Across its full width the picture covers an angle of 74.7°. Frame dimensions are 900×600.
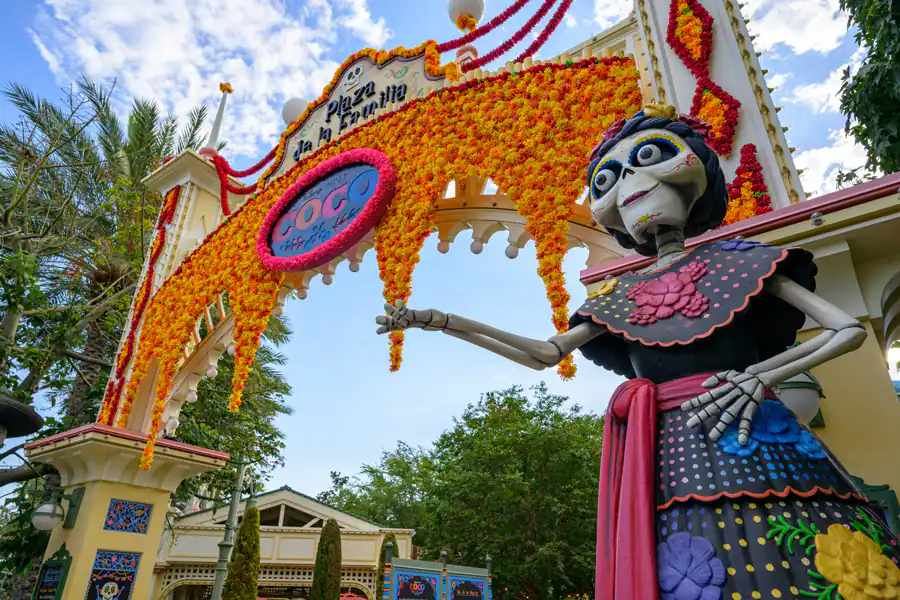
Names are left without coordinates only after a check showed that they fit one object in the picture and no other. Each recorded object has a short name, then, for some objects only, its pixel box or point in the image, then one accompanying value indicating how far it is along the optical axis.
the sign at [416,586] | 7.01
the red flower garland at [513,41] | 4.61
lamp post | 8.61
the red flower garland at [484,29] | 4.89
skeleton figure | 1.23
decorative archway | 4.00
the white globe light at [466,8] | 5.41
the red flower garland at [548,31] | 4.53
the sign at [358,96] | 5.71
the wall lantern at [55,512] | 5.99
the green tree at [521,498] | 13.66
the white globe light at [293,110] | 7.13
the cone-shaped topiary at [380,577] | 10.95
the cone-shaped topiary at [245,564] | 10.53
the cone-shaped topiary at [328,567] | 11.38
